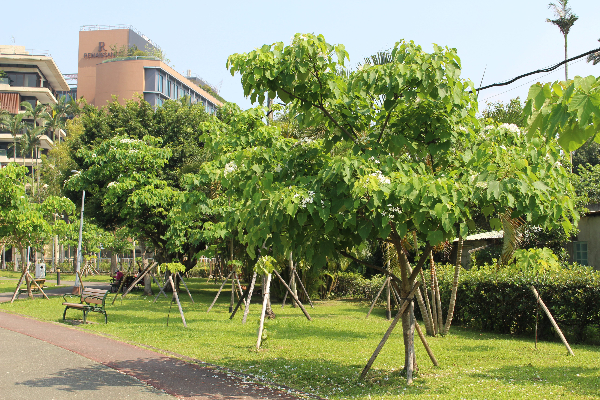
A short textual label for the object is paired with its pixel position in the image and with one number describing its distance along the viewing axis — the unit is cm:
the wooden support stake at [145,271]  1934
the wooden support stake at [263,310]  1003
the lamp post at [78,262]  2420
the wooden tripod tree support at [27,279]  1919
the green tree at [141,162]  1992
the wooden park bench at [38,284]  2270
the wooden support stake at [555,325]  943
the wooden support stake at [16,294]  1914
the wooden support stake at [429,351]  785
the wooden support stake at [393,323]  705
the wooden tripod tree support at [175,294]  1347
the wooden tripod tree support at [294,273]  1864
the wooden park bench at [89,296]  1403
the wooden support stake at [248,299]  1433
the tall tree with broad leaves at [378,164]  589
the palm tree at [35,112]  6606
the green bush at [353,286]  2248
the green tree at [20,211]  1844
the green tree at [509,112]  1781
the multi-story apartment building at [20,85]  6925
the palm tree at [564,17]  3666
